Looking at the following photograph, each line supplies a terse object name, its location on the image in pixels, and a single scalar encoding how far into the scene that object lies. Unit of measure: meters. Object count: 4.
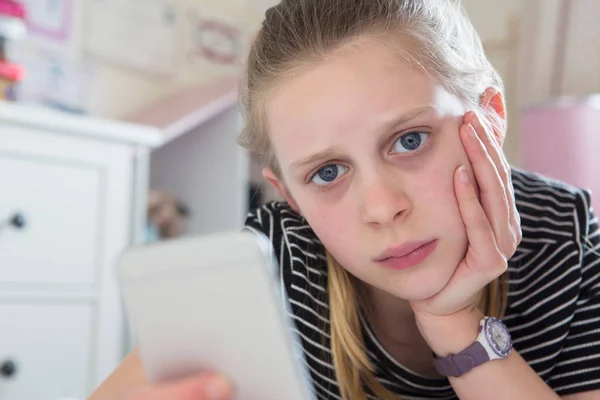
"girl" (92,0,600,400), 0.64
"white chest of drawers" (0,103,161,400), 1.16
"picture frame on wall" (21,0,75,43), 1.73
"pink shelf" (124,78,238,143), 1.65
